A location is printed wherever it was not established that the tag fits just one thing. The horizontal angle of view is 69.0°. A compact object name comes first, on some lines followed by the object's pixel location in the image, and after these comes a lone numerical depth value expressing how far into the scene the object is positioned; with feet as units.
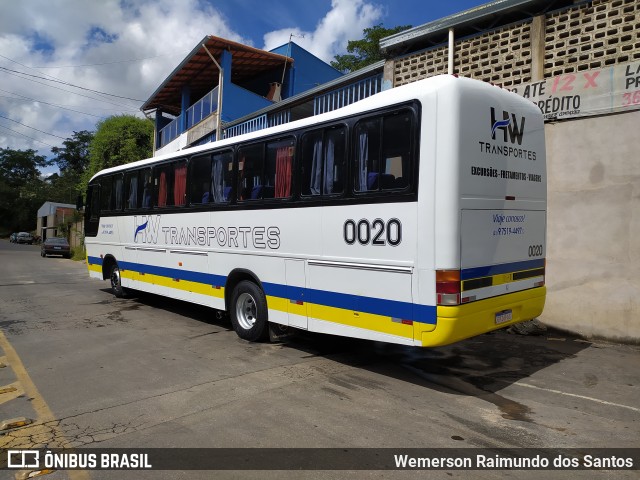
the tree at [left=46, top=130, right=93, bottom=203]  231.30
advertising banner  22.98
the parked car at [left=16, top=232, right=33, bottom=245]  185.17
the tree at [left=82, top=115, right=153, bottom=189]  100.01
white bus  15.48
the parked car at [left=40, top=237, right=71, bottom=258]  92.79
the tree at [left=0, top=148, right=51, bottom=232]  238.89
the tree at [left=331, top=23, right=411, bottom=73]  86.89
